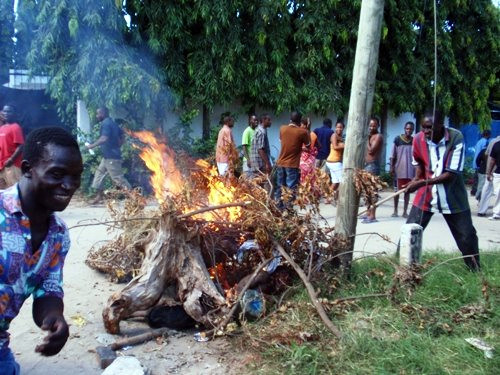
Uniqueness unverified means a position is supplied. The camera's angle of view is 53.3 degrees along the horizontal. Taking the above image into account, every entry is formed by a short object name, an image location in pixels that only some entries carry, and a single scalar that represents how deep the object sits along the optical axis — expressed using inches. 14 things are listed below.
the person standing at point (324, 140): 458.0
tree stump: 160.4
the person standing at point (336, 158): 370.3
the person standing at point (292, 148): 351.6
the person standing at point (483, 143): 452.1
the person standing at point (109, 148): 369.1
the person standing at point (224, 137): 392.2
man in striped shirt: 200.4
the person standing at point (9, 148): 292.7
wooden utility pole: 185.8
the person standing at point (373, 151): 349.1
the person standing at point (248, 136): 411.5
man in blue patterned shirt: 79.4
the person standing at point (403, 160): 352.8
